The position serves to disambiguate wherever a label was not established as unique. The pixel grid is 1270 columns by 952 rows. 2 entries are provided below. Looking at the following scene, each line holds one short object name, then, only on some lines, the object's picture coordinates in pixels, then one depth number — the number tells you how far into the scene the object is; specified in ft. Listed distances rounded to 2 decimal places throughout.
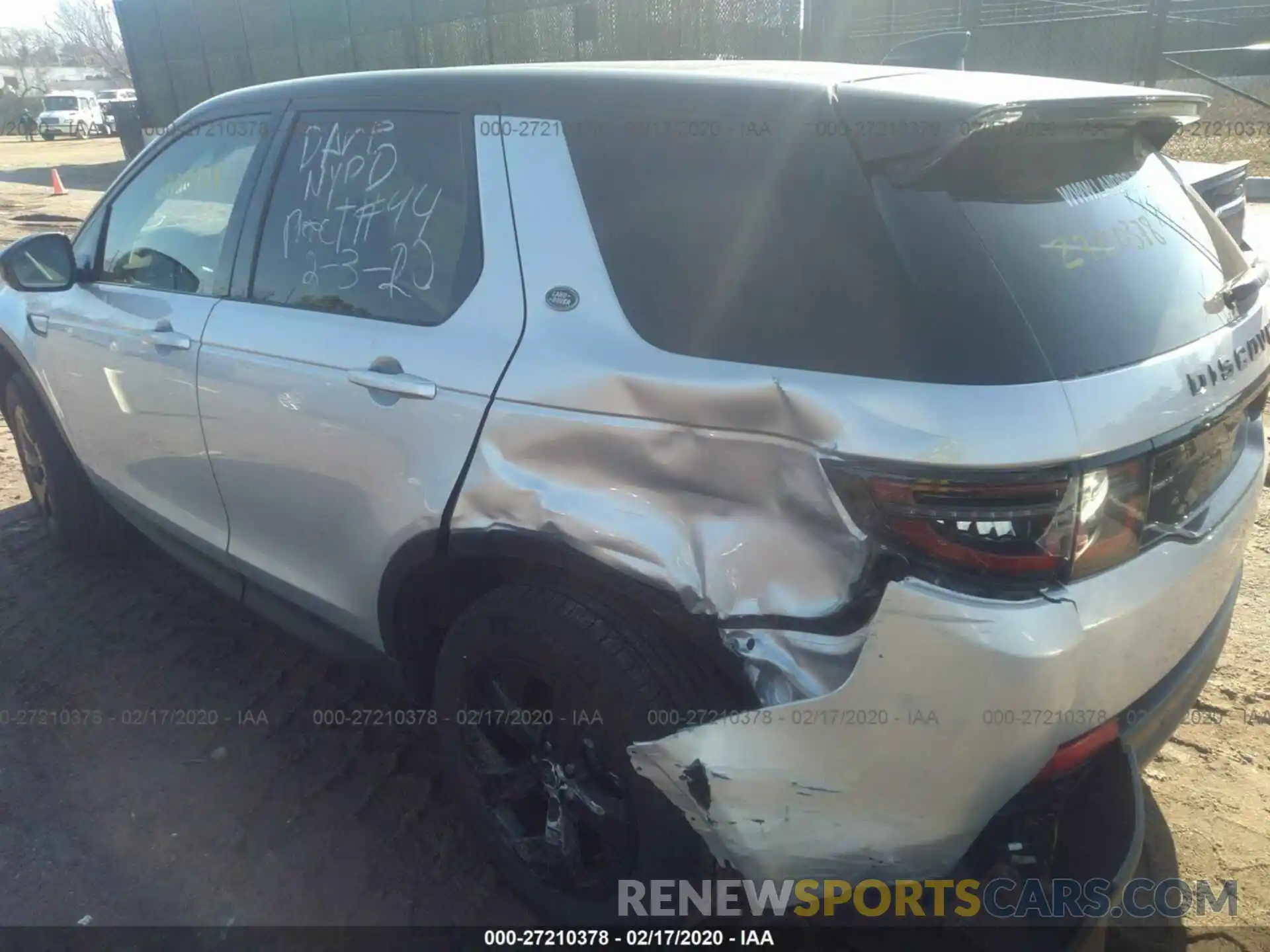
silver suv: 5.20
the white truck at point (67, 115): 127.13
